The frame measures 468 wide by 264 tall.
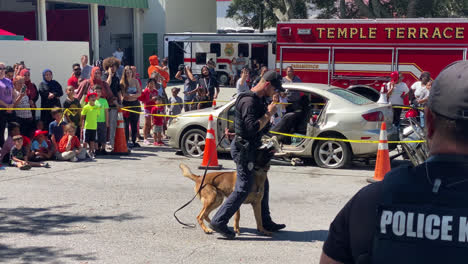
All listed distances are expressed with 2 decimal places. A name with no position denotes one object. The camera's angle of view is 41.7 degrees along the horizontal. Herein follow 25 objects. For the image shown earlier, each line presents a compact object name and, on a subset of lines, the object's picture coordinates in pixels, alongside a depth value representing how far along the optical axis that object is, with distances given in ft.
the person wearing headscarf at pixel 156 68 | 52.65
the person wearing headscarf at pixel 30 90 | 39.60
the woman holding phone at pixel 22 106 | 37.01
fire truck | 51.57
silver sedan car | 34.01
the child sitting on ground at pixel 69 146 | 35.91
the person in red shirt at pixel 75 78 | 44.70
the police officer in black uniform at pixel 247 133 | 20.38
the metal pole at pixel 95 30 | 104.58
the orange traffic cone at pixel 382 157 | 30.12
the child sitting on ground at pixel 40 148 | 35.12
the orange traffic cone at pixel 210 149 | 33.68
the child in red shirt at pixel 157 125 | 43.01
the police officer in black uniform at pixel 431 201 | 5.81
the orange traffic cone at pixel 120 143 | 39.04
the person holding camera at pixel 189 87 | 48.39
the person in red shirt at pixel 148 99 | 43.70
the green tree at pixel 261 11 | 108.88
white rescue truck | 99.46
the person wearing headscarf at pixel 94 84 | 39.27
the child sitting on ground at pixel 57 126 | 36.81
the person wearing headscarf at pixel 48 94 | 39.24
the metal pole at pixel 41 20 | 90.89
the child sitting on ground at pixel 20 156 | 33.01
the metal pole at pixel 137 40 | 120.14
